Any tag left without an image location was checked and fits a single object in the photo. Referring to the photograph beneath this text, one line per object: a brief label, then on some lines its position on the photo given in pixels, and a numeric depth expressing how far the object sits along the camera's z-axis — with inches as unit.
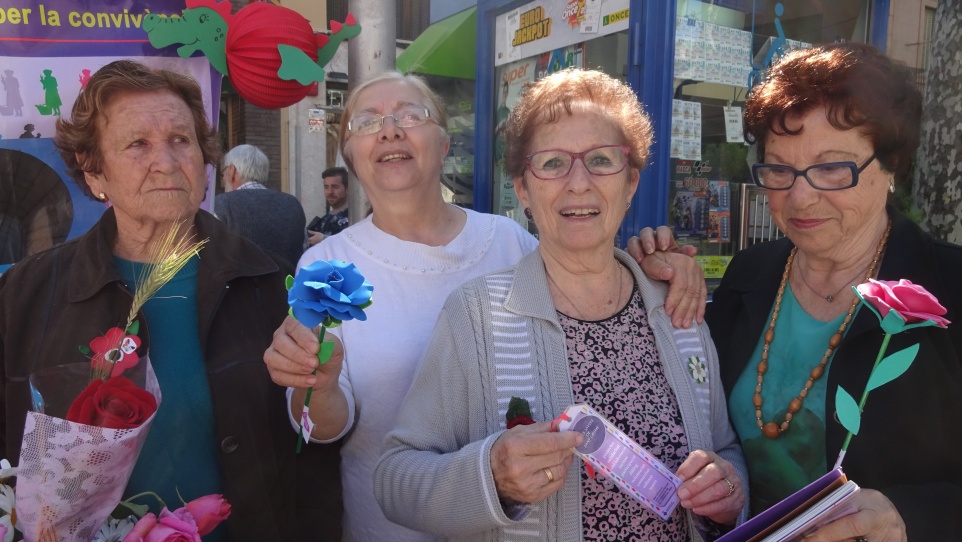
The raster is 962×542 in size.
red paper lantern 100.3
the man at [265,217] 169.8
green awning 198.0
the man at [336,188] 304.2
